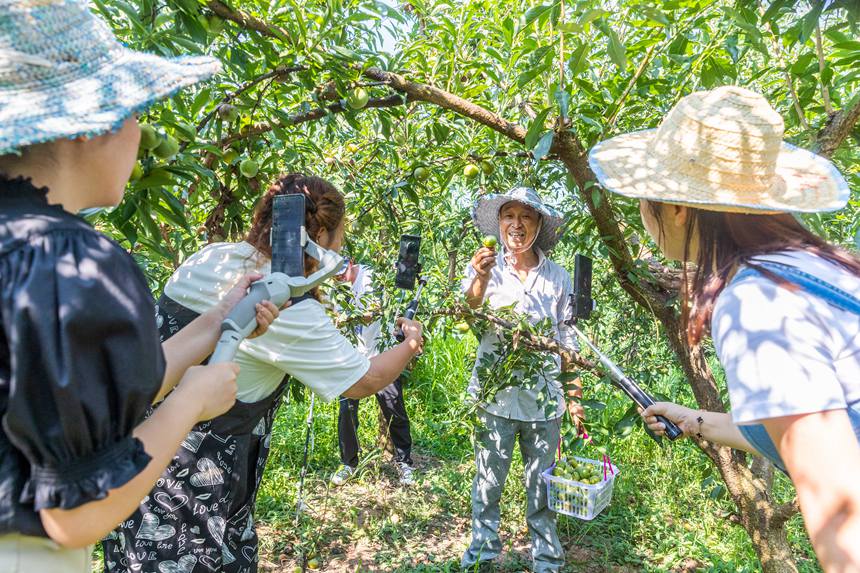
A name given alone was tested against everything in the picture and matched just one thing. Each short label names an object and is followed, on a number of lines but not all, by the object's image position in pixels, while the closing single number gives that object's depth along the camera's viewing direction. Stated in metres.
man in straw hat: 2.76
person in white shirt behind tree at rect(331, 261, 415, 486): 3.87
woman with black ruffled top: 0.68
